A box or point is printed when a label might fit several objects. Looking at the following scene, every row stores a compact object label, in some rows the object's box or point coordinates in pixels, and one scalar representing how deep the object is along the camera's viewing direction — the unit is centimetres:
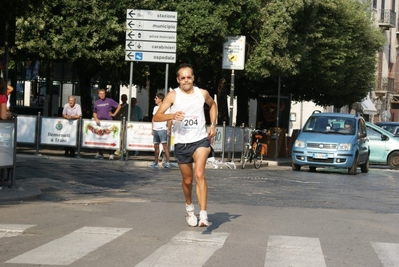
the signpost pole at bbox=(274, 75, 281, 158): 3522
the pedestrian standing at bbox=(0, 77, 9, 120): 1455
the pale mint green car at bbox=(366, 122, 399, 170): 3306
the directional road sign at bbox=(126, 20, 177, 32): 2708
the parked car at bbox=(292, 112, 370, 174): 2680
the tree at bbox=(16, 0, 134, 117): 3077
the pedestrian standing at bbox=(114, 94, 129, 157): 2898
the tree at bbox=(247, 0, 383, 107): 3419
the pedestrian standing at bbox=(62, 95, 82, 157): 2645
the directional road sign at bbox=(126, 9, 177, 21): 2706
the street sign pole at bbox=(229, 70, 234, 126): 2815
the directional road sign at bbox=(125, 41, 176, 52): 2689
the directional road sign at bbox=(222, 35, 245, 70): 2891
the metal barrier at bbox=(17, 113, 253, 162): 2622
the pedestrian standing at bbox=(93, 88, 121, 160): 2639
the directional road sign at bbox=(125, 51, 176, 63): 2677
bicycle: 2928
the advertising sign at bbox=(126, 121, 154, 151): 2616
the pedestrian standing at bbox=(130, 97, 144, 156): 2959
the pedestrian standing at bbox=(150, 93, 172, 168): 2394
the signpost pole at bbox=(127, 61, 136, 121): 2630
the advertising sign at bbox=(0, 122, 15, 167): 1448
